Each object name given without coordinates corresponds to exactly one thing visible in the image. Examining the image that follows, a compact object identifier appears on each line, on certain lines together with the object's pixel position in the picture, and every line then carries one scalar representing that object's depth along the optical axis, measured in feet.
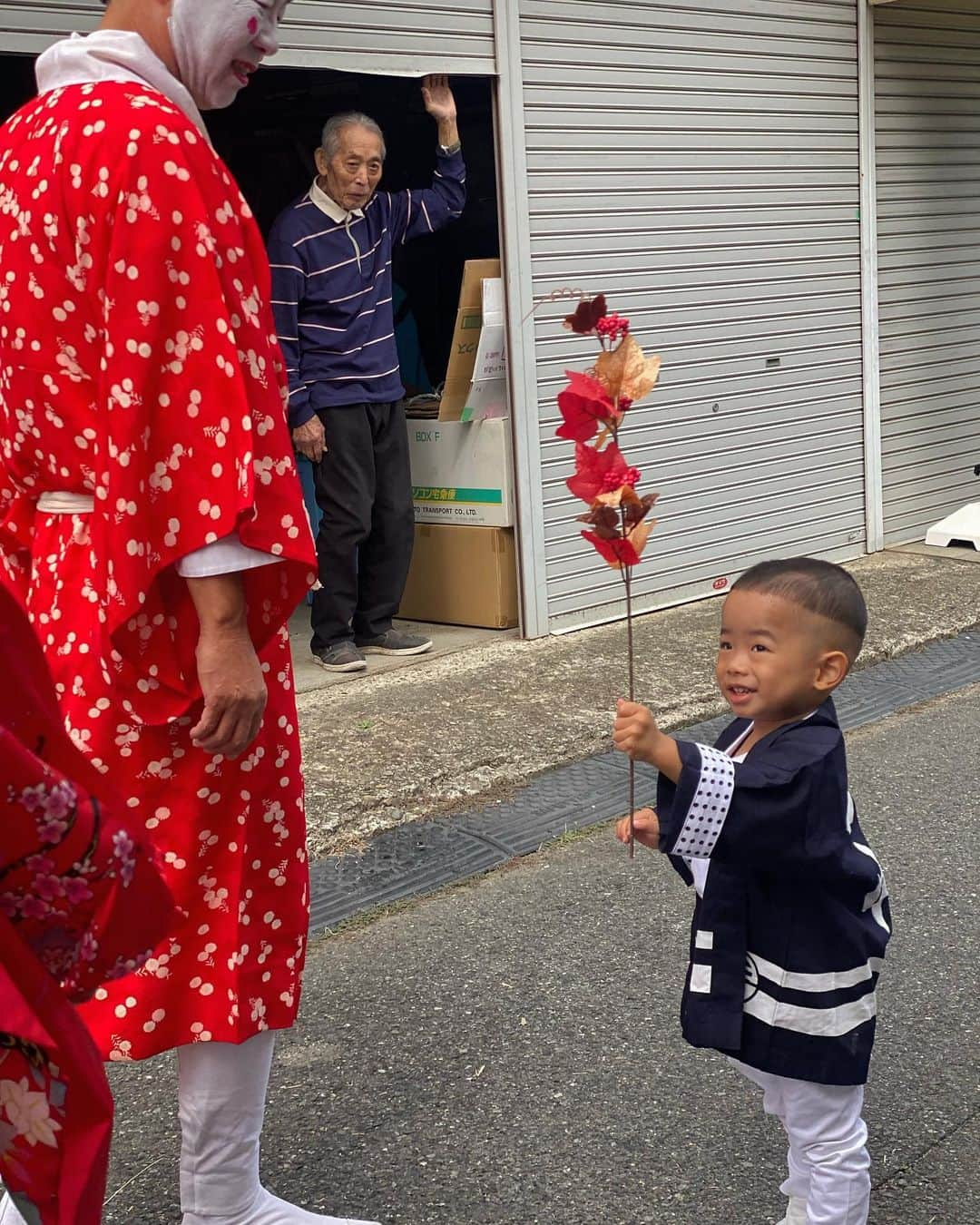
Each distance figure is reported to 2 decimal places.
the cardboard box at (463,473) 20.52
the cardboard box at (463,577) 20.86
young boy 7.00
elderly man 18.56
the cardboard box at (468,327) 20.25
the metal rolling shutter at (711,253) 20.58
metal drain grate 13.19
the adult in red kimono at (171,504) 6.34
